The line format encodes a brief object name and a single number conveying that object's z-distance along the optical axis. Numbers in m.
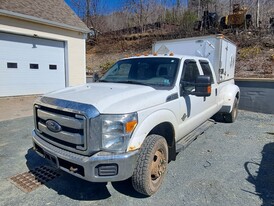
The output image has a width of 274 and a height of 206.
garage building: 9.46
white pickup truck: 2.42
